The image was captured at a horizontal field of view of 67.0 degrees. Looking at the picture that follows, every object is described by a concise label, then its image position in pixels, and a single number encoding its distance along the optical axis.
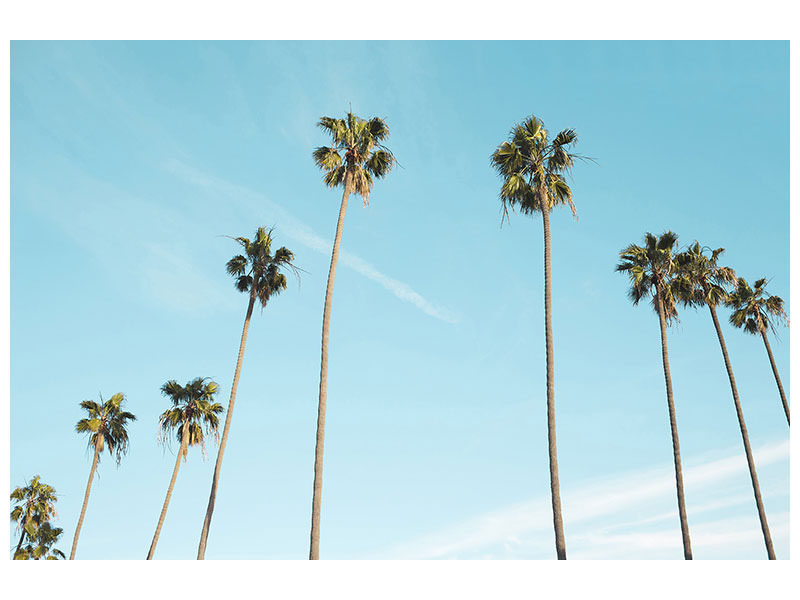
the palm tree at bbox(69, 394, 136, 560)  42.41
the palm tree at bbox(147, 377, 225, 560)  38.78
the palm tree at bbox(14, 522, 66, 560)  46.99
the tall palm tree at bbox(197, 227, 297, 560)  35.06
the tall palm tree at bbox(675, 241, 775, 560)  32.38
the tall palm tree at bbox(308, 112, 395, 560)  27.33
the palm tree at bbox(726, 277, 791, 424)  38.59
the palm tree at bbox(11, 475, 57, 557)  47.59
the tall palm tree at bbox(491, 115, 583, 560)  26.23
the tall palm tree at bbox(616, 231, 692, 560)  31.73
